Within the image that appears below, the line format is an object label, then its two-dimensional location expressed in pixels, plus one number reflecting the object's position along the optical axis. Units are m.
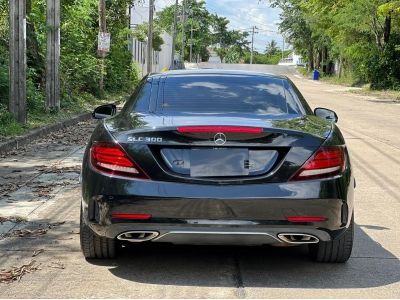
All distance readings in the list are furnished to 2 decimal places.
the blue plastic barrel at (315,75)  65.94
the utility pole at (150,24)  38.81
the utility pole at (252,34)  167.59
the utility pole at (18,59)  12.10
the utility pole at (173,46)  58.44
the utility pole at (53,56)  15.91
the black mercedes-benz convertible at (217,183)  4.12
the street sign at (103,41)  22.95
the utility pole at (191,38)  105.44
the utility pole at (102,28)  23.50
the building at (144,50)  46.97
